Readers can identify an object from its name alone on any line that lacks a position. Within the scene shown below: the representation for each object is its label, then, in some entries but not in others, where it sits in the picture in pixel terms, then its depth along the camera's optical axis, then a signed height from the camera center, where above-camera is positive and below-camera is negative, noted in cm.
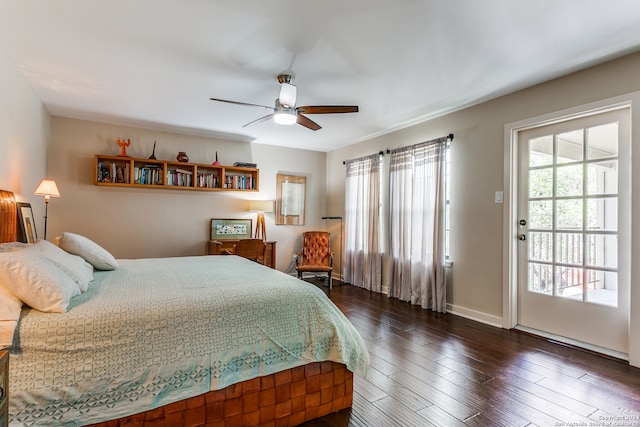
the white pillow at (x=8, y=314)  116 -39
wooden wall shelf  429 +62
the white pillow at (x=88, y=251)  229 -26
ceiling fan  280 +100
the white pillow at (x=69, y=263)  169 -28
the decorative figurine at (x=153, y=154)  452 +90
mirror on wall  572 +36
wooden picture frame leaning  285 -10
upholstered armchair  542 -52
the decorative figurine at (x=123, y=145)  433 +97
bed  125 -63
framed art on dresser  508 -19
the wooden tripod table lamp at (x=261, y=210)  521 +13
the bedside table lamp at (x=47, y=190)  327 +26
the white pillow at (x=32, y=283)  133 -30
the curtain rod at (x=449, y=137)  379 +102
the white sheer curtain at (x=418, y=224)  385 -5
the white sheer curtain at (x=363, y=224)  489 -7
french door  260 -6
